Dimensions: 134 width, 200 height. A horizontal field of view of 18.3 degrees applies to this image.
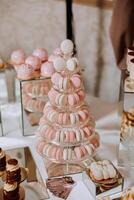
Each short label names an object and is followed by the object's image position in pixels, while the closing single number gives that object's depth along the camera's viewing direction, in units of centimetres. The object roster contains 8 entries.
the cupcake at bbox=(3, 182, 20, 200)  98
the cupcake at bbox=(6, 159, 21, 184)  101
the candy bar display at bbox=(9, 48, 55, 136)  128
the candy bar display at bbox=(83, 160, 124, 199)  103
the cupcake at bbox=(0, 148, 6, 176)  111
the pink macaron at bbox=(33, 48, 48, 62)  137
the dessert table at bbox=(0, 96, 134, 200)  110
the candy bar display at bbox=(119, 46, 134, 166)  110
